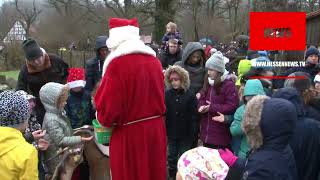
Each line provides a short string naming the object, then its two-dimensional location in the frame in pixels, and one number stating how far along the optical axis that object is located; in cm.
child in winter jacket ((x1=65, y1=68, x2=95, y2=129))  504
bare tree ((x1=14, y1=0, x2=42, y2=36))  3255
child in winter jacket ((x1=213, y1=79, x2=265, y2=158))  447
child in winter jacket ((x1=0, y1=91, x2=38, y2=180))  248
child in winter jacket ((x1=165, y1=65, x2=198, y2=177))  516
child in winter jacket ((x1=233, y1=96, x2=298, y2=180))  246
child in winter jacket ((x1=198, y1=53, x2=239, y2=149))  487
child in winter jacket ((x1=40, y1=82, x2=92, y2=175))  409
